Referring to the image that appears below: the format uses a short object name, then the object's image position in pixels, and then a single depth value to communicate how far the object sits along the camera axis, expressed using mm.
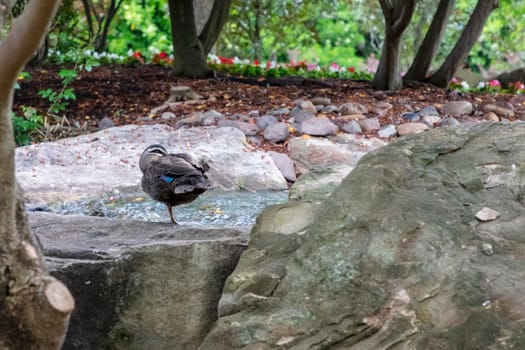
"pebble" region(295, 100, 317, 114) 15781
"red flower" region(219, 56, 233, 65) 23903
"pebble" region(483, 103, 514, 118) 16297
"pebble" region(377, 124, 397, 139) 14534
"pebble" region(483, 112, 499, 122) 15717
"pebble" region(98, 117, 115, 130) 15766
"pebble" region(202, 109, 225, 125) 15167
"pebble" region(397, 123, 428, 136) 14625
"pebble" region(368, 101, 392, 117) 15758
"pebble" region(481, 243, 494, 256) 5105
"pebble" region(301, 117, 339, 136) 14344
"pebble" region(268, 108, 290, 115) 15753
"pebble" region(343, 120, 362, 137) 14689
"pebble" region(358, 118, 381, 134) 14820
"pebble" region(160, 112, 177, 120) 15875
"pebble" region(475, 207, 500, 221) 5352
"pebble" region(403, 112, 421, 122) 15398
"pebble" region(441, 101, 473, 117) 15922
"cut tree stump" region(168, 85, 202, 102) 17312
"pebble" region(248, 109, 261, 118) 15679
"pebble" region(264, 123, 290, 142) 14328
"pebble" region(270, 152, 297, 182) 12727
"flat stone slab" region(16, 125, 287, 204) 11242
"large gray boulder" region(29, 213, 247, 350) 5910
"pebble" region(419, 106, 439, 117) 15597
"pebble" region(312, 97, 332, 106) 16412
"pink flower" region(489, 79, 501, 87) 22739
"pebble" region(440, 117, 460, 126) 14930
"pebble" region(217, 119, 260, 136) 14617
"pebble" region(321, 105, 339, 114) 15914
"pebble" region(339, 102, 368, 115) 15758
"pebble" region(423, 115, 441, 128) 15039
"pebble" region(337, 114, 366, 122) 15304
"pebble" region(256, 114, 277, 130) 14844
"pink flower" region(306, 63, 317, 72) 24656
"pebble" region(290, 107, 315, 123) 15098
